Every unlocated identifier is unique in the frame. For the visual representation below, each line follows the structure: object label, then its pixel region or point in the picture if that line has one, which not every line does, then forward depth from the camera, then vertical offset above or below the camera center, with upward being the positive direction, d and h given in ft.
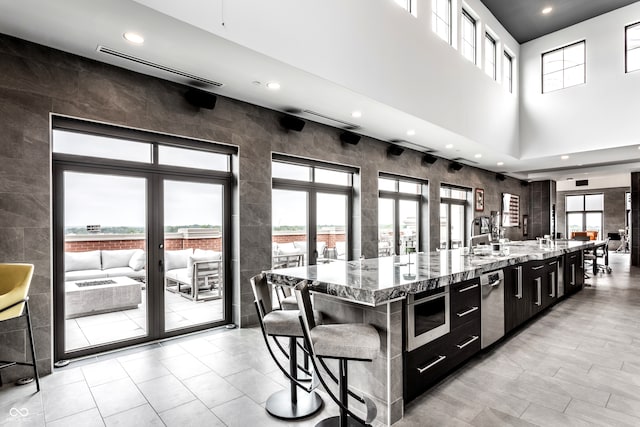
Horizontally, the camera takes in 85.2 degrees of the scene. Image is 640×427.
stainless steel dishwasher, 11.03 -3.16
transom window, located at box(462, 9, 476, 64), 21.89 +11.24
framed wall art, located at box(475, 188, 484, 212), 31.73 +1.07
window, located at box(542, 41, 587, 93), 24.96 +10.69
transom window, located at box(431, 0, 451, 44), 19.21 +10.93
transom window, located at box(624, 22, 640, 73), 22.61 +10.73
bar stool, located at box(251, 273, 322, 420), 7.60 -3.04
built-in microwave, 7.91 -2.55
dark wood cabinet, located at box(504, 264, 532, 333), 12.60 -3.33
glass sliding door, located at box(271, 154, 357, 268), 17.21 +0.05
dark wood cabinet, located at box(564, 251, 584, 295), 19.86 -3.73
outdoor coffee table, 13.23 -3.40
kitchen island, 7.29 -1.85
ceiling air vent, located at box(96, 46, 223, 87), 10.64 +4.89
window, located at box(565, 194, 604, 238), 58.13 -0.13
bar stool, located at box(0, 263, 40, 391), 9.02 -1.98
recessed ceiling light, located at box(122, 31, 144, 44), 9.62 +4.93
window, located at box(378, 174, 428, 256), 23.06 -0.02
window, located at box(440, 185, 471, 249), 28.66 -0.29
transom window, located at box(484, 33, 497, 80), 23.89 +11.01
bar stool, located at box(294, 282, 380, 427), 6.30 -2.41
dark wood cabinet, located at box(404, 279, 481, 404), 8.07 -3.55
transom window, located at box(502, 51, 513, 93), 26.22 +10.77
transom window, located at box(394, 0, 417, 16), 16.93 +10.07
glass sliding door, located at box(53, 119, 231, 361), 11.48 -1.17
